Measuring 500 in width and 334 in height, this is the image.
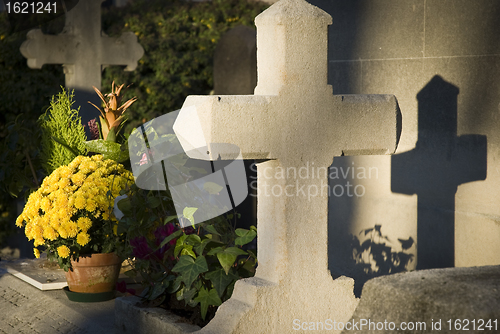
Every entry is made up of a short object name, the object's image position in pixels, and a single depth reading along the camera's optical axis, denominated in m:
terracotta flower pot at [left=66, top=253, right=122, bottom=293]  3.29
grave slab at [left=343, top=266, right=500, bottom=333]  1.43
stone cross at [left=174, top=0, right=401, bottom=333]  2.36
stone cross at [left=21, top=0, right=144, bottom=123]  5.20
